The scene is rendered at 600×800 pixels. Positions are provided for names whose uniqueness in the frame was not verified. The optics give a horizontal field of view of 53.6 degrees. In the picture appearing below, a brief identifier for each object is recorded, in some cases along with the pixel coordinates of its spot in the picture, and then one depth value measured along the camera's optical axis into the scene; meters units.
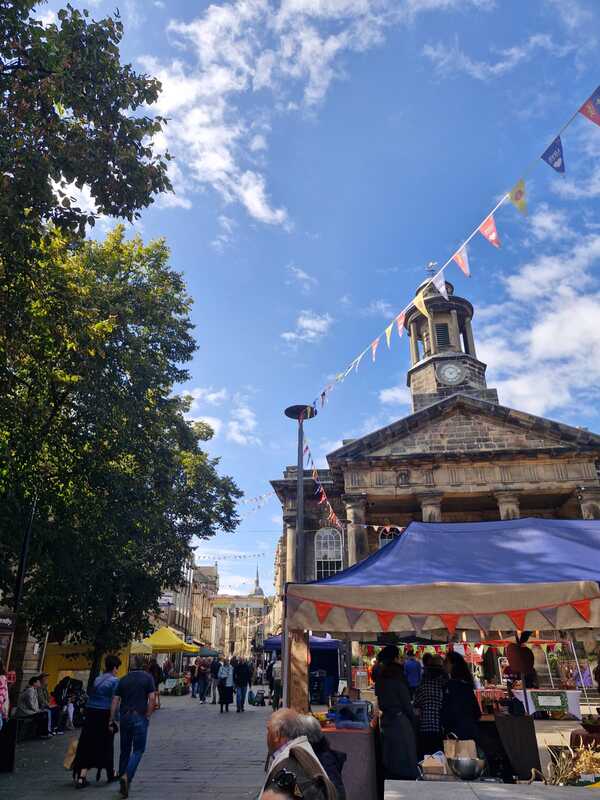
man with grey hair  3.01
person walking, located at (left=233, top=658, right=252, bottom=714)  18.50
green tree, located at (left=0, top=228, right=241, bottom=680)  9.99
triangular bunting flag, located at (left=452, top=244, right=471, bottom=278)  9.75
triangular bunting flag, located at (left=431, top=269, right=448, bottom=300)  10.74
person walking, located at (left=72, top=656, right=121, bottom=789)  7.70
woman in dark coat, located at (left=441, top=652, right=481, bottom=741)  6.48
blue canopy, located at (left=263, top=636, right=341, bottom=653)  19.77
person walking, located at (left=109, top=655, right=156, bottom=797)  7.34
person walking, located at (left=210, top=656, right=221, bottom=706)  24.32
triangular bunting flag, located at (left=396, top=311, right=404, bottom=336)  12.45
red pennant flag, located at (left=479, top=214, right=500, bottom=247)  9.07
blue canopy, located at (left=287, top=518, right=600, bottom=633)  5.55
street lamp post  14.00
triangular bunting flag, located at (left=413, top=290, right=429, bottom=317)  11.13
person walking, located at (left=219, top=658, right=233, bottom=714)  18.58
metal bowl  5.77
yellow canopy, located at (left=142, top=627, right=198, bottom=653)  23.95
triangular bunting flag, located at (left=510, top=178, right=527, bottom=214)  8.40
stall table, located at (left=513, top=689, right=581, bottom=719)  11.88
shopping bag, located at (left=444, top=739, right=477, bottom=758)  6.02
